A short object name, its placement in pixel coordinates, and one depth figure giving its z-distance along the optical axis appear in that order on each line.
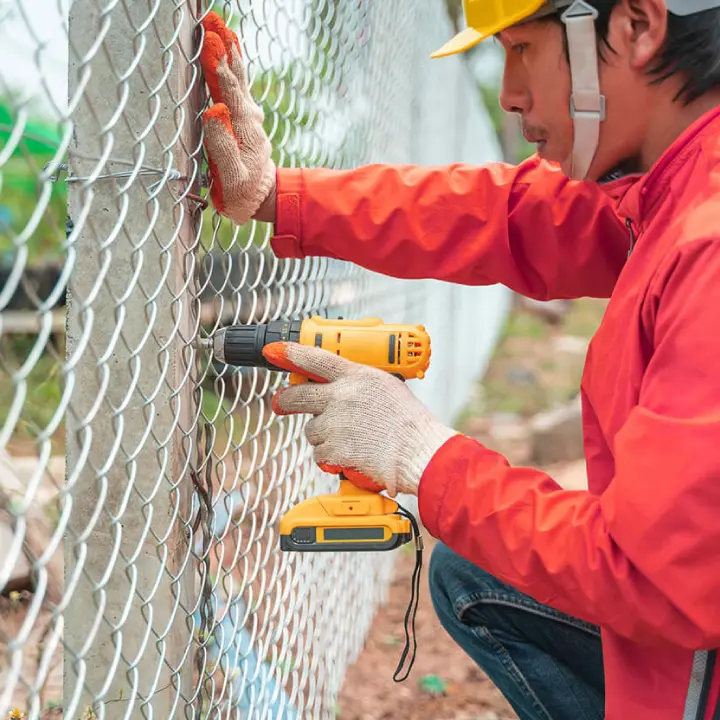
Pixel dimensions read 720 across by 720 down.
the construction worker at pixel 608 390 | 1.51
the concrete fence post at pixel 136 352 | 1.52
